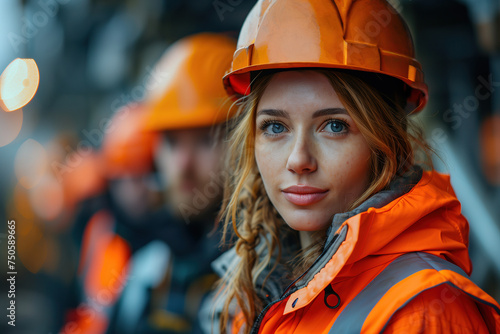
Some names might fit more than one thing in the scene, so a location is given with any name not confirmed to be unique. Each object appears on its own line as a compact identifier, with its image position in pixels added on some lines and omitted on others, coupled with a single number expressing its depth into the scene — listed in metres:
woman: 1.25
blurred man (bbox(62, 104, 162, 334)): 4.36
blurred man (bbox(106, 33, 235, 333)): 3.51
